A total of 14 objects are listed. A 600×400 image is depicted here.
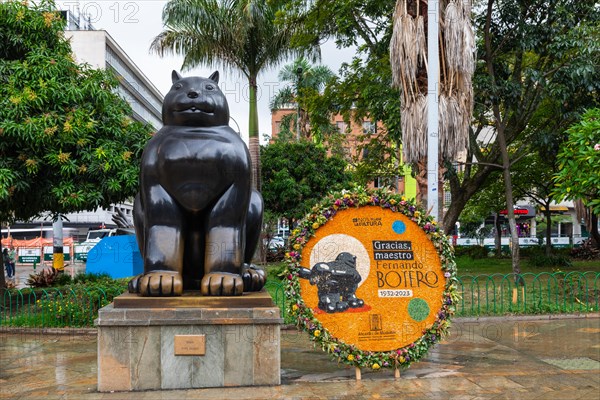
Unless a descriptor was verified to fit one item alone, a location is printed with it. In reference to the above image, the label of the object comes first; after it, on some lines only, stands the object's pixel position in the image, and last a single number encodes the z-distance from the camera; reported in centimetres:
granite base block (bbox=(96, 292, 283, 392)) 474
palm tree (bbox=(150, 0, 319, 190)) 1795
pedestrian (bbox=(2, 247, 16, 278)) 2164
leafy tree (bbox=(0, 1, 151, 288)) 898
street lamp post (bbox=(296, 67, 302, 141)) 3303
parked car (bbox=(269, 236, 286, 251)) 2777
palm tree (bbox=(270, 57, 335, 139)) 3334
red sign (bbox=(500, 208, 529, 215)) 3425
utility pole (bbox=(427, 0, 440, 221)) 928
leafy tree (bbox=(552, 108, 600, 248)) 956
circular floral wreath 527
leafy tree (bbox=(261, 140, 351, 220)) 2350
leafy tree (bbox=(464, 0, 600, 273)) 1244
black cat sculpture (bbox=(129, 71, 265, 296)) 492
